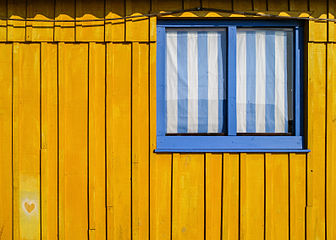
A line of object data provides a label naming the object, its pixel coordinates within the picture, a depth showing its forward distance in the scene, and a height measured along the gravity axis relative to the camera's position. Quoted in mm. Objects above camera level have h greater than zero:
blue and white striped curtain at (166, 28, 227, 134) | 4090 +468
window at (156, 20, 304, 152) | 4035 +481
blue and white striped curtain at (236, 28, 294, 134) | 4105 +495
